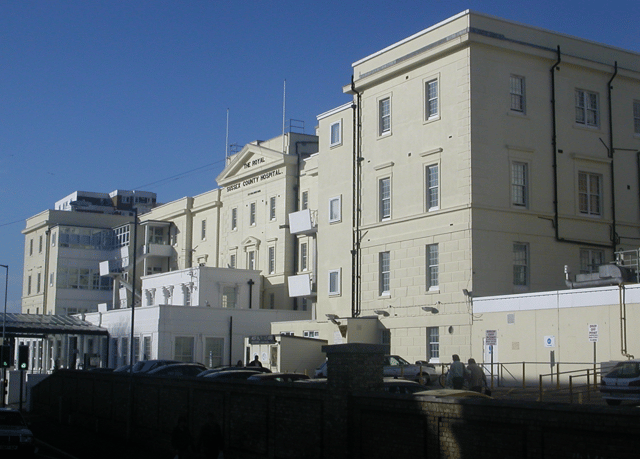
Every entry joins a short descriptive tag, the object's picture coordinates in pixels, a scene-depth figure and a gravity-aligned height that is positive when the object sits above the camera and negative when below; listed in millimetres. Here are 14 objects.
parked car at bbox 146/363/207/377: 34309 -1639
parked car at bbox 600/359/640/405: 24172 -1374
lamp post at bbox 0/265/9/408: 46725 +456
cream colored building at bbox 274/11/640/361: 36750 +7551
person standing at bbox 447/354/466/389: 25031 -1204
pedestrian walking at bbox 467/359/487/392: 26562 -1353
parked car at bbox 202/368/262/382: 29712 -1531
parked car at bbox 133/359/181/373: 37809 -1586
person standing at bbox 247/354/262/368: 38381 -1500
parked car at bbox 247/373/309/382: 27972 -1544
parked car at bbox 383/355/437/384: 33169 -1508
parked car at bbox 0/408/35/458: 23812 -3170
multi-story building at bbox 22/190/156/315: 77000 +6561
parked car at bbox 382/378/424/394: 21516 -1377
